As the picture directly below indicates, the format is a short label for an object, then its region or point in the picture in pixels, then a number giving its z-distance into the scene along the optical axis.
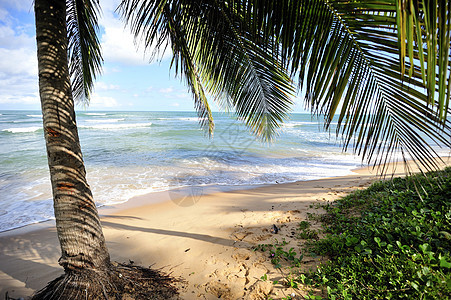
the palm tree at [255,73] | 1.06
